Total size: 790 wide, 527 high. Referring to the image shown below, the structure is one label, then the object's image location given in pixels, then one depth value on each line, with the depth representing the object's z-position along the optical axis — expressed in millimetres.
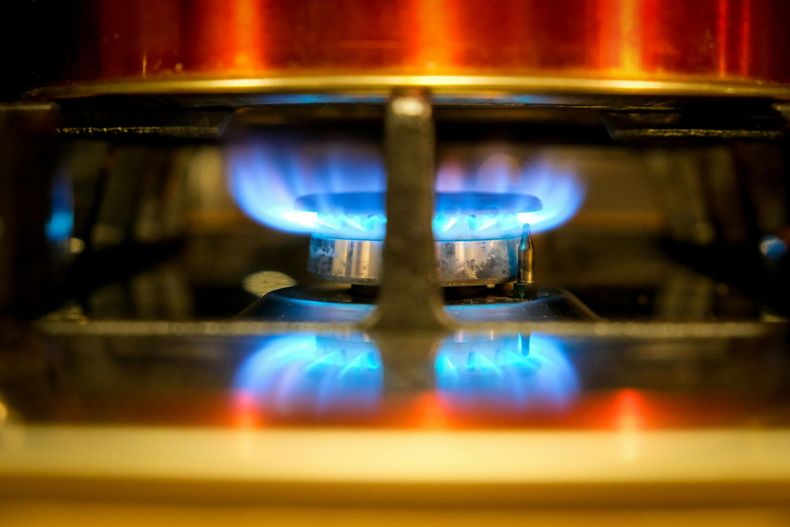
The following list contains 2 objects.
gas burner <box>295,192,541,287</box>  351
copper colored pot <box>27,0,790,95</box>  324
